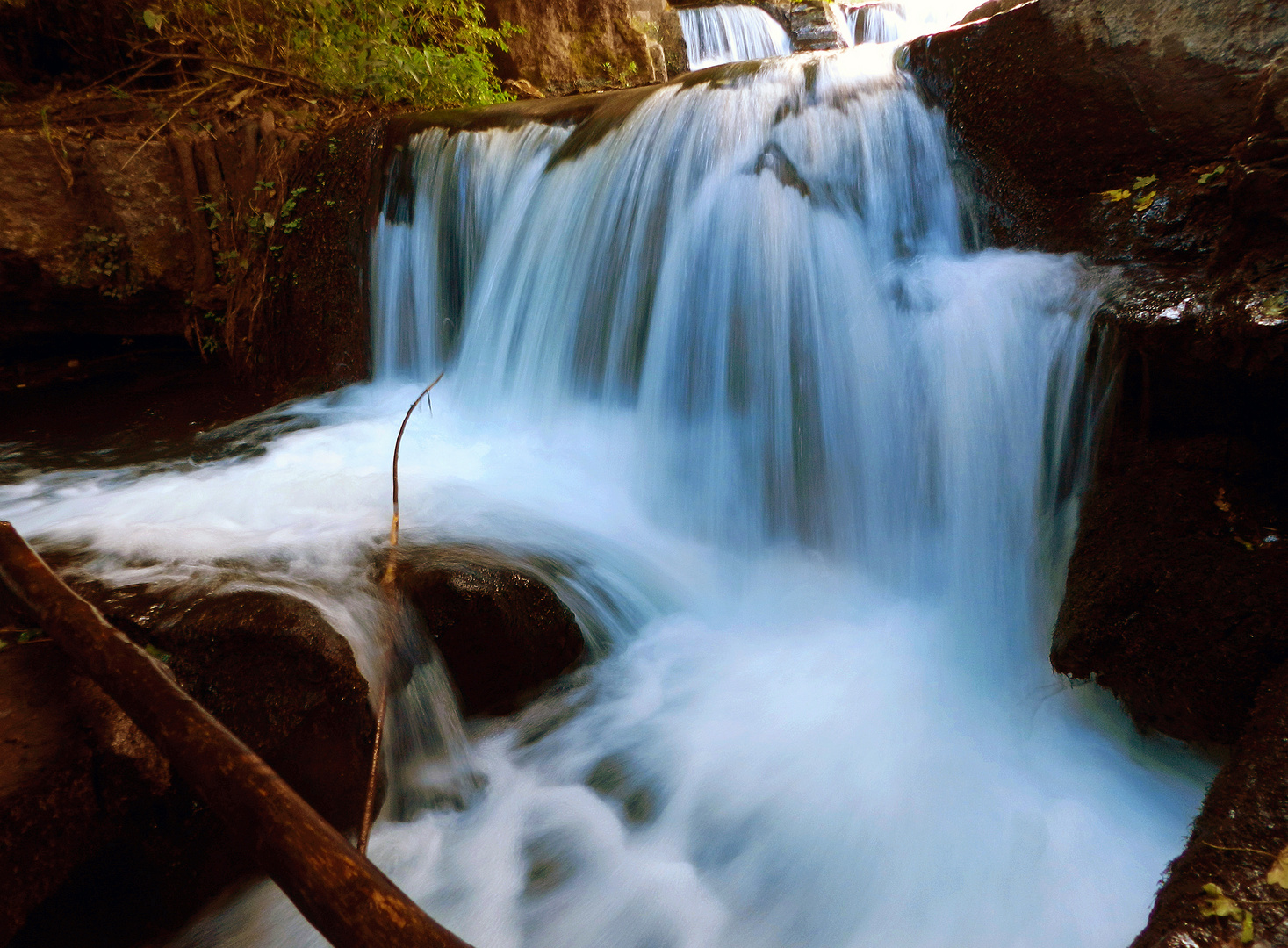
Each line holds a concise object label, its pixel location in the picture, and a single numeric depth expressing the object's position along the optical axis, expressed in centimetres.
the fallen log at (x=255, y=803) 102
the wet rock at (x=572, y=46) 837
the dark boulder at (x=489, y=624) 236
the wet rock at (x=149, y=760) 156
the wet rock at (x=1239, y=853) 125
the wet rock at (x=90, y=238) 466
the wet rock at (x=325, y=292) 504
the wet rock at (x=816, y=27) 1033
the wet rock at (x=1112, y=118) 282
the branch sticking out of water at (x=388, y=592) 210
